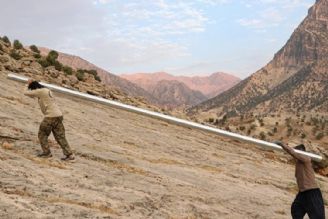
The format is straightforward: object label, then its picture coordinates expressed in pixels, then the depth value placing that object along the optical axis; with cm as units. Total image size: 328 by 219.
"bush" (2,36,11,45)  5048
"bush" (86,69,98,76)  5247
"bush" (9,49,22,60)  3862
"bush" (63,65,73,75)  4327
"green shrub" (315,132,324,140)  6462
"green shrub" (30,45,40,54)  5356
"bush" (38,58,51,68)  4129
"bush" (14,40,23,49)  4686
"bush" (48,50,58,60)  4681
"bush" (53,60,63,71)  4395
